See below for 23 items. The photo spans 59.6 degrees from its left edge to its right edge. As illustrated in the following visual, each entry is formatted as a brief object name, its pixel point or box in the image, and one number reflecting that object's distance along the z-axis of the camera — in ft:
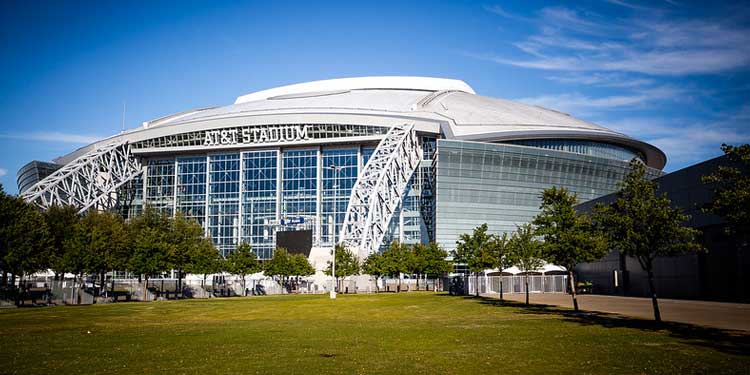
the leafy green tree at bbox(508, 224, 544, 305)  155.74
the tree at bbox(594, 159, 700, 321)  89.76
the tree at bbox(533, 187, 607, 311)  117.50
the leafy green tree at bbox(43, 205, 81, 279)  200.19
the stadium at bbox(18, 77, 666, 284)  323.57
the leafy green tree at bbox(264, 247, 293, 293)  273.54
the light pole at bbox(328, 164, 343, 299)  336.08
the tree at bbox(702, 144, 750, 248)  69.21
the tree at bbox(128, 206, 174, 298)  220.23
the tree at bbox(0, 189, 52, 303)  177.27
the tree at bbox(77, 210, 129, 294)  202.18
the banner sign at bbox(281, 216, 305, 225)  336.08
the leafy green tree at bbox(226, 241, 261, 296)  274.77
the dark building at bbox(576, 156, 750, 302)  141.90
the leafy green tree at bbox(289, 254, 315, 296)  273.95
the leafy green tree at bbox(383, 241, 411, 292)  270.05
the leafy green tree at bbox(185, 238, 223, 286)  249.75
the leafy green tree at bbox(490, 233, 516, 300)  180.24
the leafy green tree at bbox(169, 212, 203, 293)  239.30
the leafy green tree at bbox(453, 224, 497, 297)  184.34
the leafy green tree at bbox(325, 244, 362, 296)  264.11
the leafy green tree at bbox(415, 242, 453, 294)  274.98
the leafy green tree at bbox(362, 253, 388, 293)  268.62
